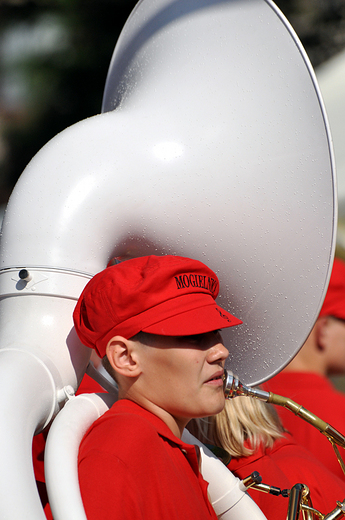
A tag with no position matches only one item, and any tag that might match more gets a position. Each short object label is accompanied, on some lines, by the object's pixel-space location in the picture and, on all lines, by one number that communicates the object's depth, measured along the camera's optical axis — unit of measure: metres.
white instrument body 4.89
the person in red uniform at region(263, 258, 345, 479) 5.51
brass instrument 4.84
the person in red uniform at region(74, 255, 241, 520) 4.78
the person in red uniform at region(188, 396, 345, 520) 5.07
